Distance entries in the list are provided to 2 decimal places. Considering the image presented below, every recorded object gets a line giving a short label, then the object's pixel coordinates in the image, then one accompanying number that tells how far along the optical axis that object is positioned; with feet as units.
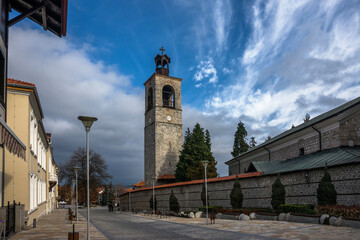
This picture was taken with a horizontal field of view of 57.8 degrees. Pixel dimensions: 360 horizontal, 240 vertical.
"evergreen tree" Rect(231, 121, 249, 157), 205.18
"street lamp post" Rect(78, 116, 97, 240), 39.58
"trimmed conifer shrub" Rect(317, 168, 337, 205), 61.46
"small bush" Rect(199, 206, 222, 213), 89.02
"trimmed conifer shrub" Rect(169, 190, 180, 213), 118.52
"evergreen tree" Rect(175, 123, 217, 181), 170.39
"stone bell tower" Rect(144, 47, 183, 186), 189.57
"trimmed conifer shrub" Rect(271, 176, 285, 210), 73.61
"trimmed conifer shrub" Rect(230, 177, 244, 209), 86.69
